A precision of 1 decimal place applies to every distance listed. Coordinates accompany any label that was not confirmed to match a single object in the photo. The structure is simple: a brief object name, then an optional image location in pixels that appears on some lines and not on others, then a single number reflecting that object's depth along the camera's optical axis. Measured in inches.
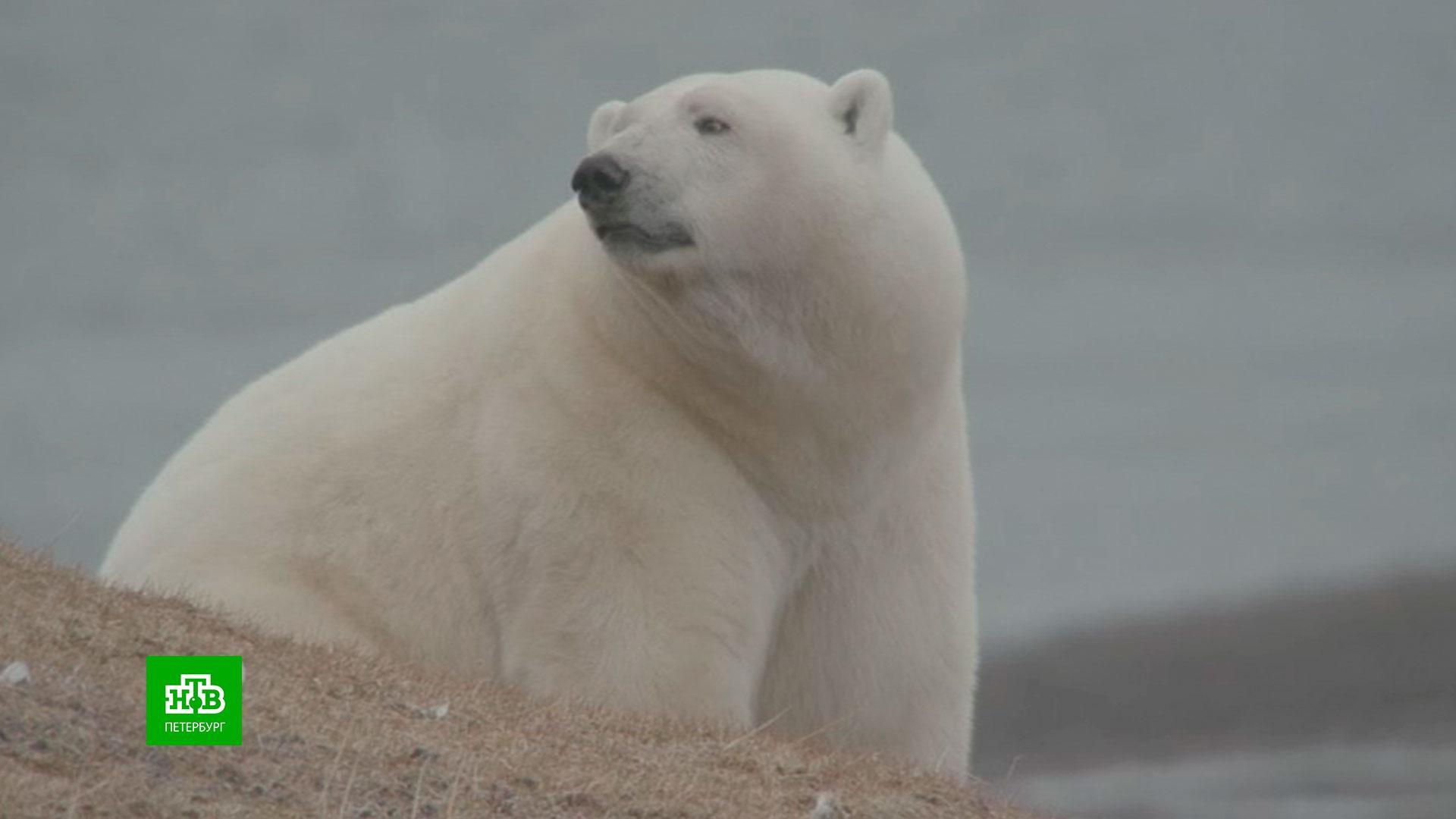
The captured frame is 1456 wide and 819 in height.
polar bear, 747.4
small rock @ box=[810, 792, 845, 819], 632.4
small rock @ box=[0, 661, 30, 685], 582.2
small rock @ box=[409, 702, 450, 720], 650.2
